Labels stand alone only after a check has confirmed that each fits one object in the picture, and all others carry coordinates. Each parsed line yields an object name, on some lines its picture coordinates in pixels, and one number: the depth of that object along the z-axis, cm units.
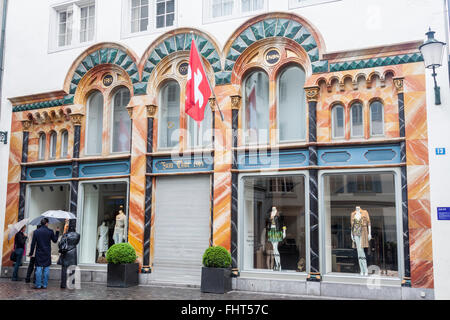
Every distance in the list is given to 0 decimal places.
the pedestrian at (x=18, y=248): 1636
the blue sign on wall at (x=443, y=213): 1170
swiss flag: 1355
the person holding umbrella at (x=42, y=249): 1391
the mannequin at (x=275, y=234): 1396
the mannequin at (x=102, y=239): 1642
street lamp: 1134
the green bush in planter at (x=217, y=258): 1333
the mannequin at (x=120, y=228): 1609
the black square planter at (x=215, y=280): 1328
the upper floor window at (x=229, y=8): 1502
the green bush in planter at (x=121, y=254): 1451
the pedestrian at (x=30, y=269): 1554
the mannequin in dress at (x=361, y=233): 1285
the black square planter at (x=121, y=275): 1447
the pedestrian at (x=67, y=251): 1412
